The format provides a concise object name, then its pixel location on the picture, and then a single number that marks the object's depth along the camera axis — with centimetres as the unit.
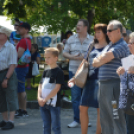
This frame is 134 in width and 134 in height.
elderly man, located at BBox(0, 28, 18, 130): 1016
